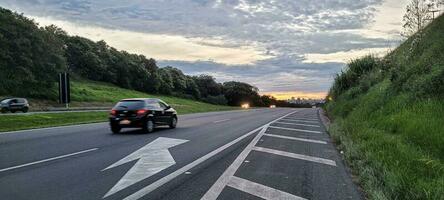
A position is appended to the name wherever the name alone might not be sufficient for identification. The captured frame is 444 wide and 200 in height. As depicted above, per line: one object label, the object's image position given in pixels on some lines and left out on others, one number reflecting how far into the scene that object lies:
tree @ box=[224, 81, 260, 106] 142.62
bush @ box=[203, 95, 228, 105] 134.80
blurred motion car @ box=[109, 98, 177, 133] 20.41
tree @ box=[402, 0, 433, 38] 22.34
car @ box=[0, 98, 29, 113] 46.94
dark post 55.25
